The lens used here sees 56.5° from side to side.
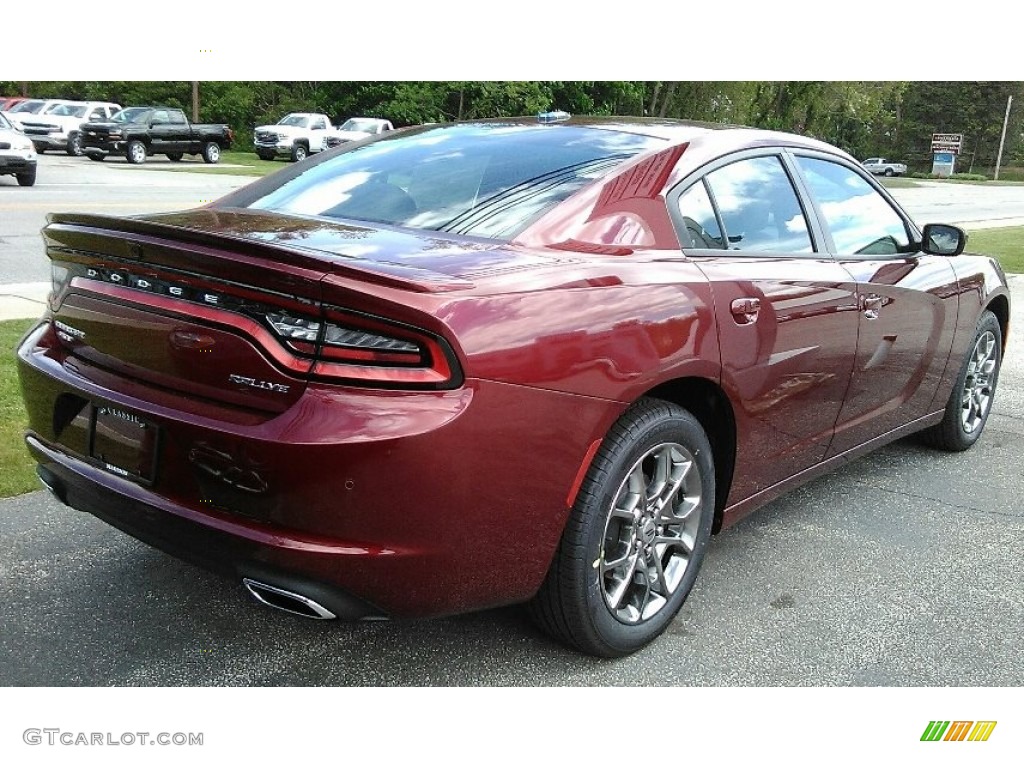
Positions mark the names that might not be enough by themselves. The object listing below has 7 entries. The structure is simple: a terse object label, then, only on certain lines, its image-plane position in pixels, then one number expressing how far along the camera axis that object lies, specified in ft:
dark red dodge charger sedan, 6.96
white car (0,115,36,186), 53.42
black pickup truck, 85.35
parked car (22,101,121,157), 89.25
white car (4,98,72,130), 90.07
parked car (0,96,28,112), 97.66
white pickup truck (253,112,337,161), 80.38
